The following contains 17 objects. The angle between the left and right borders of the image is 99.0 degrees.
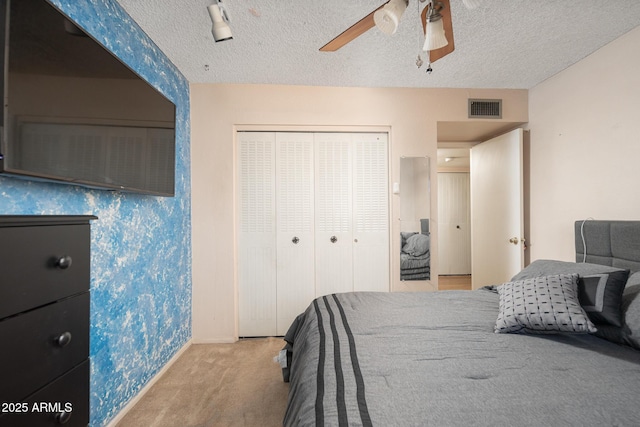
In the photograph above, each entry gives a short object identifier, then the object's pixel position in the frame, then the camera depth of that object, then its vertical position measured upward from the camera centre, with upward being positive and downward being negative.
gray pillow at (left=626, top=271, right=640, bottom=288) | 1.43 -0.35
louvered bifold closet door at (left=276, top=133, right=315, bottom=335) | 2.82 -0.05
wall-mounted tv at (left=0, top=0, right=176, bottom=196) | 0.95 +0.48
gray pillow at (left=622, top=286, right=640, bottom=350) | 1.22 -0.47
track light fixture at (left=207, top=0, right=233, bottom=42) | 1.53 +1.09
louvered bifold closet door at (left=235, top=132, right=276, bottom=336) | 2.80 -0.15
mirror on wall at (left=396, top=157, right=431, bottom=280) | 2.86 +0.02
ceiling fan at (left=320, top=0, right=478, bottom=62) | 1.17 +0.89
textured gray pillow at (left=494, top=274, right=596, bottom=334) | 1.28 -0.46
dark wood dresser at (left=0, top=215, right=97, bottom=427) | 0.77 -0.33
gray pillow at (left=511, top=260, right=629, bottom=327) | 1.31 -0.39
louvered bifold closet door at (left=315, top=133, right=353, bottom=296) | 2.85 +0.02
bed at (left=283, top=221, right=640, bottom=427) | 0.82 -0.58
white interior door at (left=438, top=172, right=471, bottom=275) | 5.45 -0.14
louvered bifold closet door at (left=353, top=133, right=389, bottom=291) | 2.88 +0.01
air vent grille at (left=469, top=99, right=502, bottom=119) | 2.90 +1.14
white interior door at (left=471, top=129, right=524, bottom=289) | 2.80 +0.06
